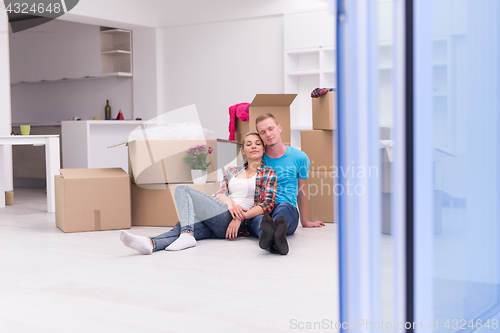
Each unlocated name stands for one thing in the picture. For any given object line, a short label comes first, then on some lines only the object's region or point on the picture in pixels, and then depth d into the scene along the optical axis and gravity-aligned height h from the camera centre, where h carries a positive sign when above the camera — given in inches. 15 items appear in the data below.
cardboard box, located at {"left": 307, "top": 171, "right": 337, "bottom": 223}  138.7 -14.8
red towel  141.9 +7.8
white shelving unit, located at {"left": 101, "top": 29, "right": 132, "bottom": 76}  257.4 +45.8
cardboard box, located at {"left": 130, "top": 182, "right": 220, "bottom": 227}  133.5 -15.5
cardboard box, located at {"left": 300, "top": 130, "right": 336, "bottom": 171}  140.5 -1.7
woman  107.0 -13.2
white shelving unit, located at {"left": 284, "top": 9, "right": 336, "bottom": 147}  203.6 +33.4
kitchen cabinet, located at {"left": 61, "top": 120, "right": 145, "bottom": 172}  225.6 +1.8
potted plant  134.0 -5.0
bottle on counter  264.3 +16.8
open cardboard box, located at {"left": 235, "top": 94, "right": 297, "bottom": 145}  137.1 +8.6
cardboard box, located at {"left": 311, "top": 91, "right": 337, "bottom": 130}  137.0 +8.0
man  114.1 -7.6
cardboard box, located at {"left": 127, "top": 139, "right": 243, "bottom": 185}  133.6 -4.8
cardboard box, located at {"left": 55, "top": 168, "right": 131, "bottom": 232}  125.6 -14.0
